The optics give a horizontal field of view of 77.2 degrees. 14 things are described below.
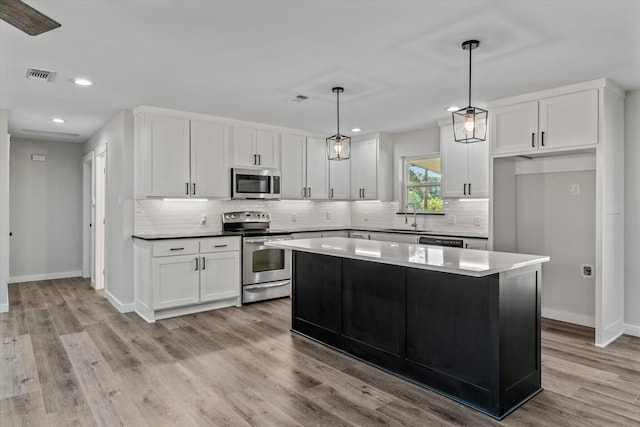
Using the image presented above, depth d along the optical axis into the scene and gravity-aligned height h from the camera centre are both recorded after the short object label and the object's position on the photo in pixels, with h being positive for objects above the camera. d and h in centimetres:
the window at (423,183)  599 +37
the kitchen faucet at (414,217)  607 -15
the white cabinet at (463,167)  501 +52
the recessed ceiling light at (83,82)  374 +119
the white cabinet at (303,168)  602 +62
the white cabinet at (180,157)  472 +62
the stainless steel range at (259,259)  522 -70
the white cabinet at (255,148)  546 +84
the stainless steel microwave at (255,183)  540 +33
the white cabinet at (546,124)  374 +83
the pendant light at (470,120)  279 +61
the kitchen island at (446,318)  246 -78
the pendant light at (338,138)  383 +66
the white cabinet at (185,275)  449 -81
